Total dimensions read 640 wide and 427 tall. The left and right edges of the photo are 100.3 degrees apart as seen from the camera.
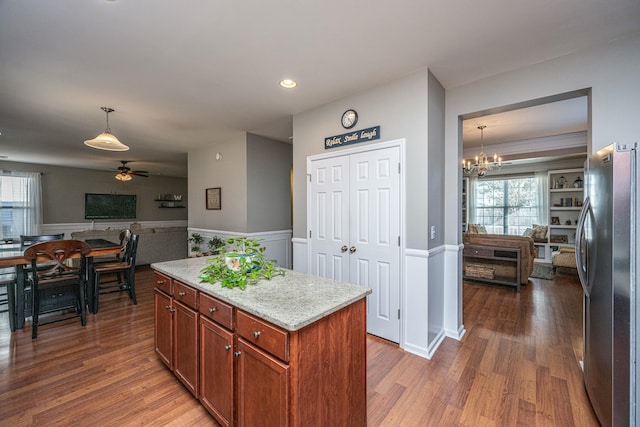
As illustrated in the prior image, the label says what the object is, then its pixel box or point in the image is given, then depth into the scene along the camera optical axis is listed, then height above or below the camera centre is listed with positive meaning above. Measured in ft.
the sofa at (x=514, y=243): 14.80 -1.94
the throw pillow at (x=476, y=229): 22.66 -1.62
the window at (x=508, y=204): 23.75 +0.58
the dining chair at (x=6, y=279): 9.66 -2.57
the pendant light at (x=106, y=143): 10.11 +2.62
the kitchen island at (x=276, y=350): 4.02 -2.43
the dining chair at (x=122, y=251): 13.09 -2.01
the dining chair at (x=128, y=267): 12.48 -2.61
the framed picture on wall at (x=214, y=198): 16.69 +0.84
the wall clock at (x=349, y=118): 9.91 +3.47
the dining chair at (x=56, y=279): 9.38 -2.57
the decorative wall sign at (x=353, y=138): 9.36 +2.72
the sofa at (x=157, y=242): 19.11 -2.31
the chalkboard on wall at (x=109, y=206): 26.71 +0.56
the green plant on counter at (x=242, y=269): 5.75 -1.38
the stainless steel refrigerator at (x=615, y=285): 4.71 -1.42
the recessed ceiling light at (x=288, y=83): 9.12 +4.43
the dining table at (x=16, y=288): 9.39 -2.81
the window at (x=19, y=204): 22.16 +0.67
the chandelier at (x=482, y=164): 15.81 +2.82
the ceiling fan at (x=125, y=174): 19.90 +2.84
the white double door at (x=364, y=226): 8.98 -0.58
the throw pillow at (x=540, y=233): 22.03 -1.93
